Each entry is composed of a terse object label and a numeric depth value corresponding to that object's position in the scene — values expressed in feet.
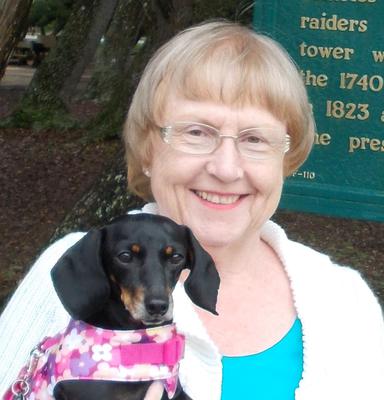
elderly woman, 8.52
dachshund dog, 6.73
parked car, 136.98
